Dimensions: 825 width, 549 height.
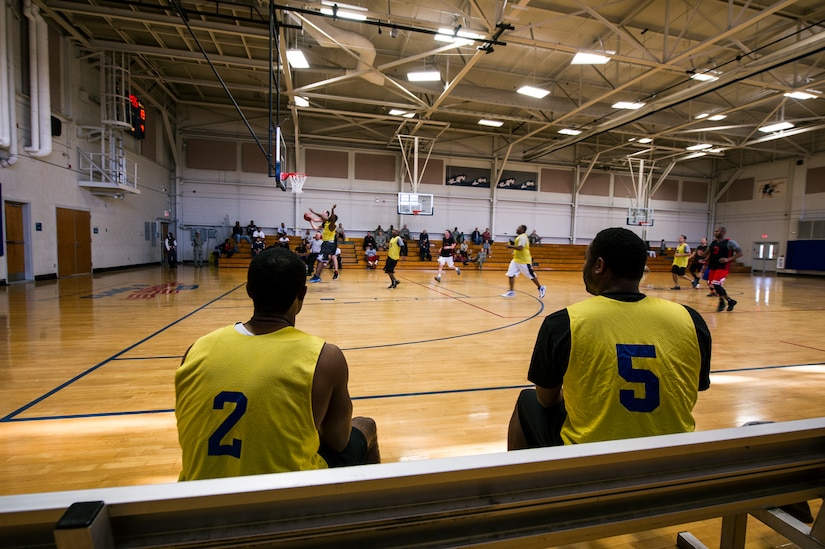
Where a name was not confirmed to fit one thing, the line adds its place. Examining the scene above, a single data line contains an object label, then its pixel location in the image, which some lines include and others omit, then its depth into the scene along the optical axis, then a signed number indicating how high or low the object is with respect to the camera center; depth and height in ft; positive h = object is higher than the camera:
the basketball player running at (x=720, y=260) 27.55 -0.53
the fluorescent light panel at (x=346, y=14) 29.45 +17.19
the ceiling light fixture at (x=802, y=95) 44.14 +18.15
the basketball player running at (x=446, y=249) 45.65 -0.47
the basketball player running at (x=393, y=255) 35.70 -1.05
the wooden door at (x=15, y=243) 34.01 -0.89
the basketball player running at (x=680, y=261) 39.11 -0.96
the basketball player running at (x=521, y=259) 31.14 -0.94
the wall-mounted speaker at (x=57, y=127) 36.97 +10.13
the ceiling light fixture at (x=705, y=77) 44.06 +20.41
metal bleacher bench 2.41 -1.85
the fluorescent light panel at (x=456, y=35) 31.30 +16.93
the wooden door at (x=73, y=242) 39.96 -0.79
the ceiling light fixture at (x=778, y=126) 53.06 +17.42
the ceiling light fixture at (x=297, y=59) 36.55 +17.49
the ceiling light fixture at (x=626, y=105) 49.44 +18.30
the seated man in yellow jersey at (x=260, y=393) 3.96 -1.60
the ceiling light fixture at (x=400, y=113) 54.70 +18.33
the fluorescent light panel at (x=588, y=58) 36.55 +18.20
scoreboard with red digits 43.34 +12.99
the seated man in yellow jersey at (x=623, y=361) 4.77 -1.39
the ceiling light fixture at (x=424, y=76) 41.93 +18.05
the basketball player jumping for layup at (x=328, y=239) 35.18 +0.24
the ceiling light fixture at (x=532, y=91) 46.37 +18.44
